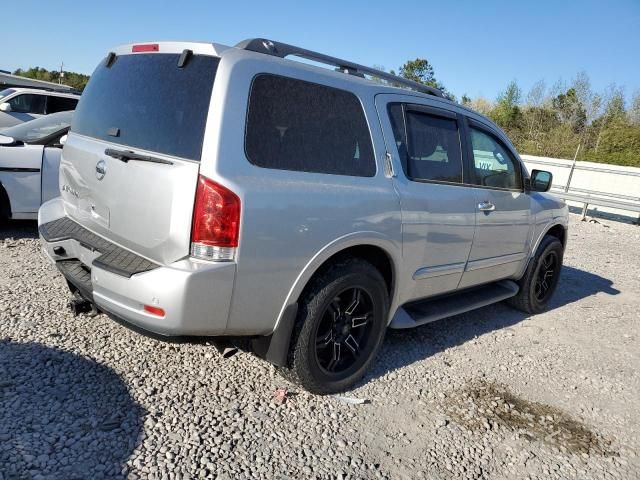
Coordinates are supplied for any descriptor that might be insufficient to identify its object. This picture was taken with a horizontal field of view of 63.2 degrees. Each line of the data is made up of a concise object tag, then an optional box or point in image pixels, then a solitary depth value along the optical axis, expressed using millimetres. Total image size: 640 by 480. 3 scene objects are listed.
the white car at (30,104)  11930
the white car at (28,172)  5512
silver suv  2557
